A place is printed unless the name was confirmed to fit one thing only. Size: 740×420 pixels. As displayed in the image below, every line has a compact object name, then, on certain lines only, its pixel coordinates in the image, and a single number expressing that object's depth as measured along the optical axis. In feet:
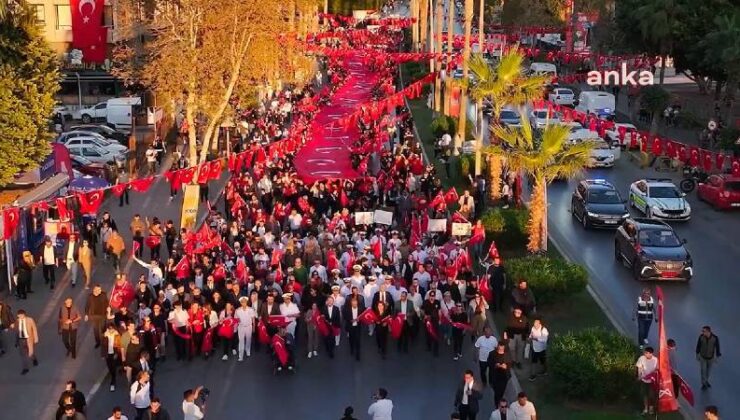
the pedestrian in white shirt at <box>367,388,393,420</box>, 49.44
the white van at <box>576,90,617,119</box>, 179.01
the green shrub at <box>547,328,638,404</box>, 55.67
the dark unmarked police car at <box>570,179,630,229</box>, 103.55
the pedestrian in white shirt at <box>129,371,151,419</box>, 52.80
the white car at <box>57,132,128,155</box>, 140.46
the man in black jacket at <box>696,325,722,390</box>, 59.00
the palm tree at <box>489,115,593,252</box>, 81.51
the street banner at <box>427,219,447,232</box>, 88.38
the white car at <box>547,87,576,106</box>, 205.39
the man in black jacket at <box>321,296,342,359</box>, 65.26
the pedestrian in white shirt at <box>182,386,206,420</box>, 48.55
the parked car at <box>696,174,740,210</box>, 114.32
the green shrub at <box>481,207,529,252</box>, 90.22
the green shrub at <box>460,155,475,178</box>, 120.88
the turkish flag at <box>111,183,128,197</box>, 83.76
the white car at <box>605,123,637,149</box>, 142.92
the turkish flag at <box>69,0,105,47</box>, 195.72
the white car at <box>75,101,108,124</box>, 182.58
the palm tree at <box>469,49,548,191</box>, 110.32
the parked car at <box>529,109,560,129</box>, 161.37
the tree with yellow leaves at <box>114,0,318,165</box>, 113.80
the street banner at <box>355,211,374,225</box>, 89.97
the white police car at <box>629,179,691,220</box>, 107.76
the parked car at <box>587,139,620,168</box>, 141.90
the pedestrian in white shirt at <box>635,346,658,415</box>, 54.29
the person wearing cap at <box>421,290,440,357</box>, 65.36
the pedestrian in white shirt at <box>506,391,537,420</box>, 47.37
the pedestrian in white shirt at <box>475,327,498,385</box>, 58.70
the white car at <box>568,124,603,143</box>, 144.46
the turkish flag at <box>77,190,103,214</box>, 81.92
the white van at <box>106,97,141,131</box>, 178.50
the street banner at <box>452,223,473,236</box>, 83.92
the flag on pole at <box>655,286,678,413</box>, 53.36
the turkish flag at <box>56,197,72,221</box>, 77.66
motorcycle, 125.18
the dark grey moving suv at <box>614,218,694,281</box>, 82.99
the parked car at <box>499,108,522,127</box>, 166.52
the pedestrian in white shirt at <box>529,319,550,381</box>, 60.03
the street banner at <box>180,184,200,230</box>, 101.76
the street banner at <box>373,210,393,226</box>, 90.42
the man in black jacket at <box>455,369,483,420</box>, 51.60
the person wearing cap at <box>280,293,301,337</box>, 64.28
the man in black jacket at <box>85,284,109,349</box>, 66.18
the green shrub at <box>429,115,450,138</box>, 153.48
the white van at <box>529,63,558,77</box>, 231.30
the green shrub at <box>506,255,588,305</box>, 72.28
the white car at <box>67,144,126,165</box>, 138.65
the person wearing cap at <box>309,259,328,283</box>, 71.31
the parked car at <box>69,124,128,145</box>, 157.79
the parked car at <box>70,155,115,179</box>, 122.47
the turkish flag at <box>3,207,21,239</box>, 73.72
